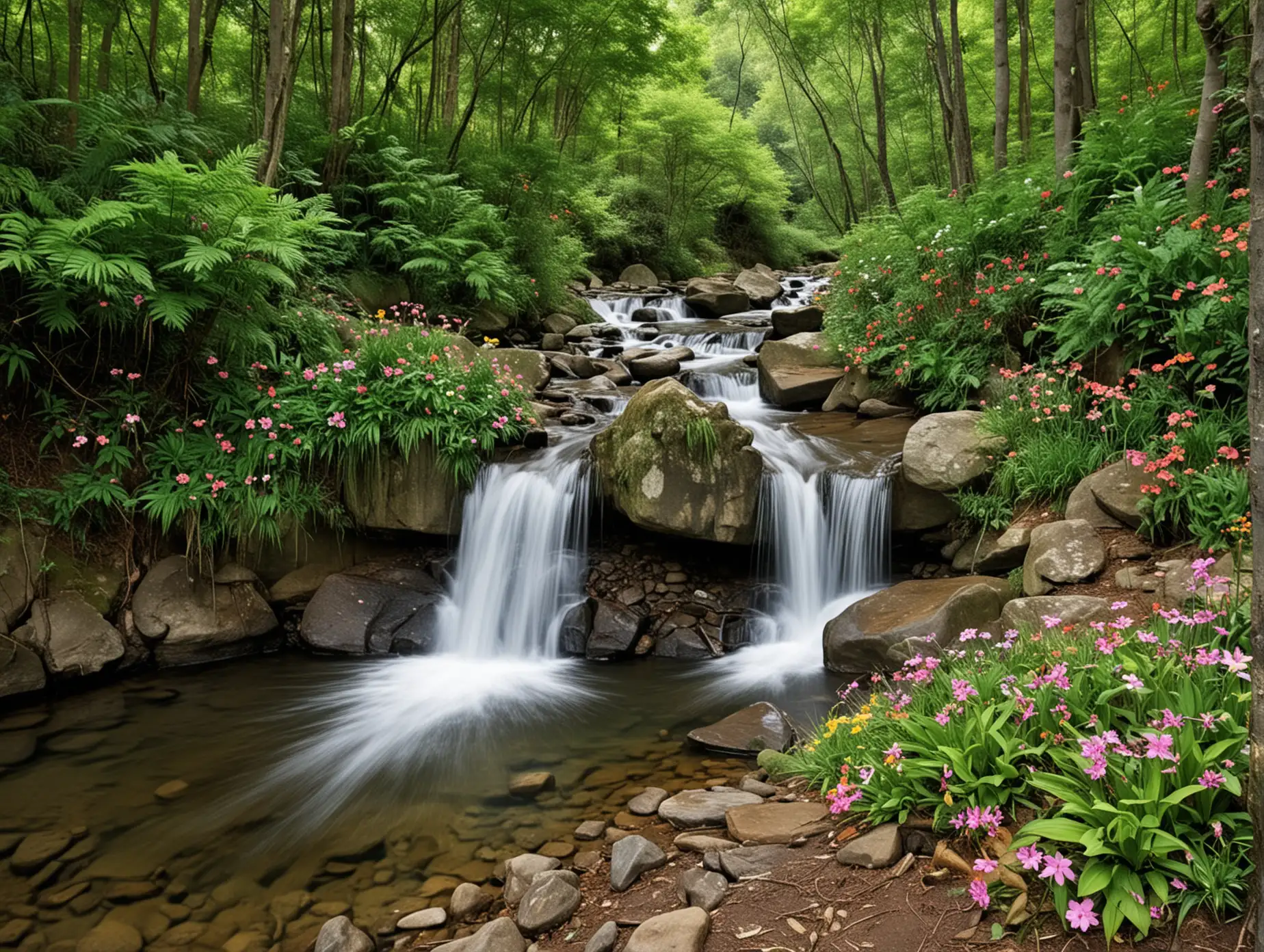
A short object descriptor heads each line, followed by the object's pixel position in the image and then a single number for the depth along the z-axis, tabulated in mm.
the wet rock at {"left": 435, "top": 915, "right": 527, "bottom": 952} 2771
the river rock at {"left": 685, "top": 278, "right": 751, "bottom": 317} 15297
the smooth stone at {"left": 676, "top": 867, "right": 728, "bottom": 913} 2650
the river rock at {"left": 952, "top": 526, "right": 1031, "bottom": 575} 5219
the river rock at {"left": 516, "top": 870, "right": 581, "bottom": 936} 2891
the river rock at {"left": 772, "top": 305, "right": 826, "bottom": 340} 11541
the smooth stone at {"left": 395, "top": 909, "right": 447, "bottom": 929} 3172
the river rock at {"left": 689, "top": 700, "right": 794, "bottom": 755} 4379
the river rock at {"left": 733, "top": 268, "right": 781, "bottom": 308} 16625
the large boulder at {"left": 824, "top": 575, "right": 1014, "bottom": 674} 4539
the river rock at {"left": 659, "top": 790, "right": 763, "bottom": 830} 3475
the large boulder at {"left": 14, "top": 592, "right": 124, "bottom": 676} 5488
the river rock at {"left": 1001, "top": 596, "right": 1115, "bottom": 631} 3811
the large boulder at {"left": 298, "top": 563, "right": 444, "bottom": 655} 6184
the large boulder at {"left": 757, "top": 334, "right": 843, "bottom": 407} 8922
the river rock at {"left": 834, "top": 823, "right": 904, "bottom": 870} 2531
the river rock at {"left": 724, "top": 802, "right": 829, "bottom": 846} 2979
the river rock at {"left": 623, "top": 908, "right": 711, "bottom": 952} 2377
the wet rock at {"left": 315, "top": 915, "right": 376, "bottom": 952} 3039
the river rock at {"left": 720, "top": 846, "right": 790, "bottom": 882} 2760
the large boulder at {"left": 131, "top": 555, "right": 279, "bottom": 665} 5883
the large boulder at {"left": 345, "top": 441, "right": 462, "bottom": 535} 6535
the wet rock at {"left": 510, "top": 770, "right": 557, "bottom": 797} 4215
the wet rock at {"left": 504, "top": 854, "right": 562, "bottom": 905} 3240
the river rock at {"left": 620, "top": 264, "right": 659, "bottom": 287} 18953
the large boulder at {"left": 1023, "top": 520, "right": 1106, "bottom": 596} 4480
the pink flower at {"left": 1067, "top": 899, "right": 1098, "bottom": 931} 1918
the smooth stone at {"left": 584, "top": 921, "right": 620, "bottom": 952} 2566
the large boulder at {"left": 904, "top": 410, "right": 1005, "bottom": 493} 5875
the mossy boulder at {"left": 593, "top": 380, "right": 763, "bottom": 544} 6199
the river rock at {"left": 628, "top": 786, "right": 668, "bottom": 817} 3809
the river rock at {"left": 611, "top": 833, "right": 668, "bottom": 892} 3062
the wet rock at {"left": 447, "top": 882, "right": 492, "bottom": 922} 3223
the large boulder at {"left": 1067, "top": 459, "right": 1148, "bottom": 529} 4699
